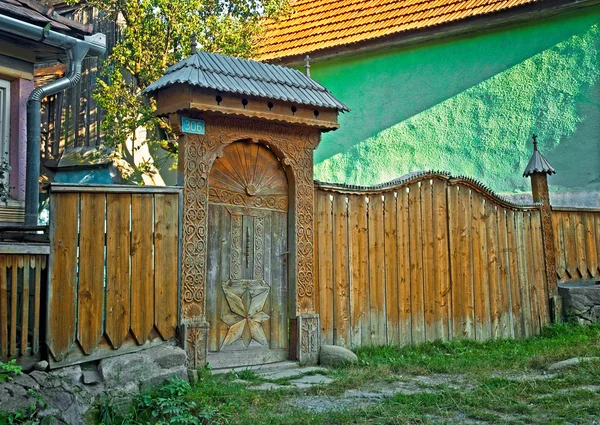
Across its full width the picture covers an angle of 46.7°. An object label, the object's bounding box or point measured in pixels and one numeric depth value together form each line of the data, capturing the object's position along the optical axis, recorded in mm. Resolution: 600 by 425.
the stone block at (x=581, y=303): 10000
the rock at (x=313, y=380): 6273
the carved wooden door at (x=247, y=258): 6773
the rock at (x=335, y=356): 7109
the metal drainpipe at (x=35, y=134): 7484
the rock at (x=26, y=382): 4754
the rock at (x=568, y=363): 6719
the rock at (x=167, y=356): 5840
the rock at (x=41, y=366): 5262
